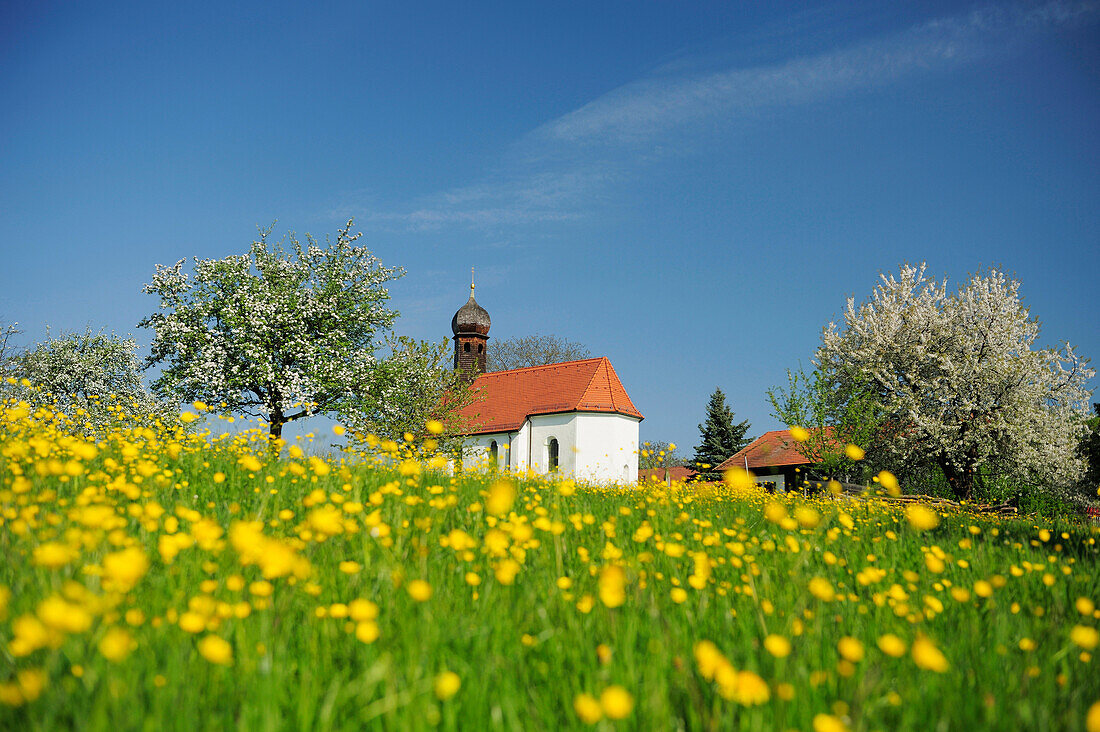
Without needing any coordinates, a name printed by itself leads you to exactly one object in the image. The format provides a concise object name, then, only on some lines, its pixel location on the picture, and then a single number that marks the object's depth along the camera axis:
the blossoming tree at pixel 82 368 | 37.56
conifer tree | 46.69
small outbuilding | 43.47
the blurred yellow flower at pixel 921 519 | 3.08
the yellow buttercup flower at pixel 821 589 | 2.20
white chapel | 35.28
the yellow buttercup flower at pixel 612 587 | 2.12
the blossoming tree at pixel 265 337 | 24.80
